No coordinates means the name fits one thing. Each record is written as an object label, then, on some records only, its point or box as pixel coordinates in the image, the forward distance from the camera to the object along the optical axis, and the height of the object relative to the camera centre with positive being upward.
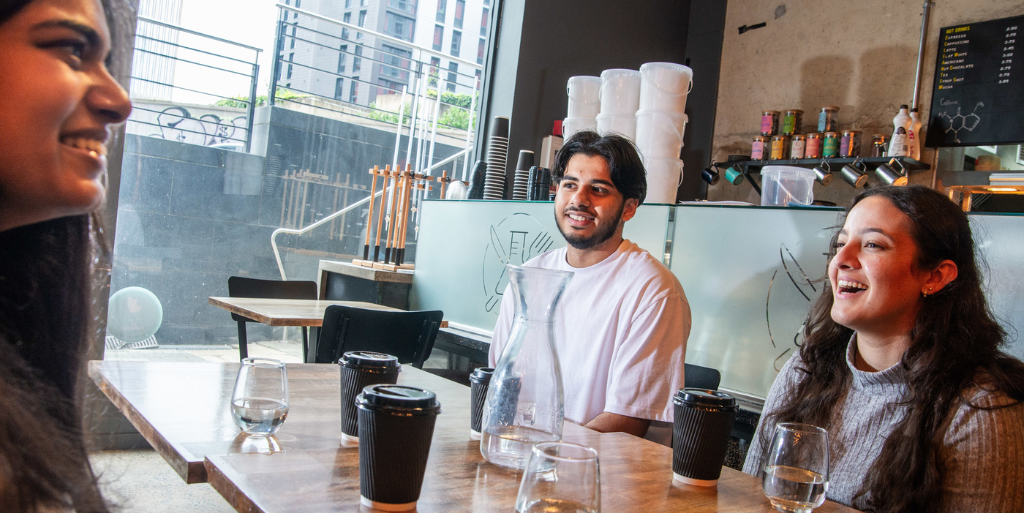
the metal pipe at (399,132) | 3.80 +0.53
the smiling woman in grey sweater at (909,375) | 1.12 -0.15
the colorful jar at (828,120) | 4.20 +0.96
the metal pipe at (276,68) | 3.27 +0.68
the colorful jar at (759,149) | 4.44 +0.78
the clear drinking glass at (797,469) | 0.84 -0.23
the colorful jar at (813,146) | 4.21 +0.80
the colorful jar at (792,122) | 4.39 +0.97
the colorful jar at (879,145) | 3.92 +0.79
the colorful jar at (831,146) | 4.13 +0.80
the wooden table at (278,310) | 2.36 -0.34
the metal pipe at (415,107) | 3.86 +0.69
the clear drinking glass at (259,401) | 0.91 -0.24
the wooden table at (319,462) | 0.73 -0.29
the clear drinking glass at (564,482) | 0.61 -0.20
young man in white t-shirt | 1.66 -0.13
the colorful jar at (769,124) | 4.46 +0.96
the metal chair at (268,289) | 2.97 -0.33
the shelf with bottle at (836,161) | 3.84 +0.70
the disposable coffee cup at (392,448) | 0.68 -0.21
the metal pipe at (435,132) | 3.96 +0.58
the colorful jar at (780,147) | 4.37 +0.80
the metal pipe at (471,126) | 4.06 +0.65
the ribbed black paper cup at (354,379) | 0.93 -0.21
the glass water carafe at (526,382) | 0.86 -0.17
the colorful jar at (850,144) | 4.04 +0.80
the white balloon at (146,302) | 2.52 -0.39
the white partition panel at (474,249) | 2.85 -0.04
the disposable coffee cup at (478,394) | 1.00 -0.22
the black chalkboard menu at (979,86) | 3.63 +1.13
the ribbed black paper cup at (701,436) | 0.91 -0.22
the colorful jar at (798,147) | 4.28 +0.80
